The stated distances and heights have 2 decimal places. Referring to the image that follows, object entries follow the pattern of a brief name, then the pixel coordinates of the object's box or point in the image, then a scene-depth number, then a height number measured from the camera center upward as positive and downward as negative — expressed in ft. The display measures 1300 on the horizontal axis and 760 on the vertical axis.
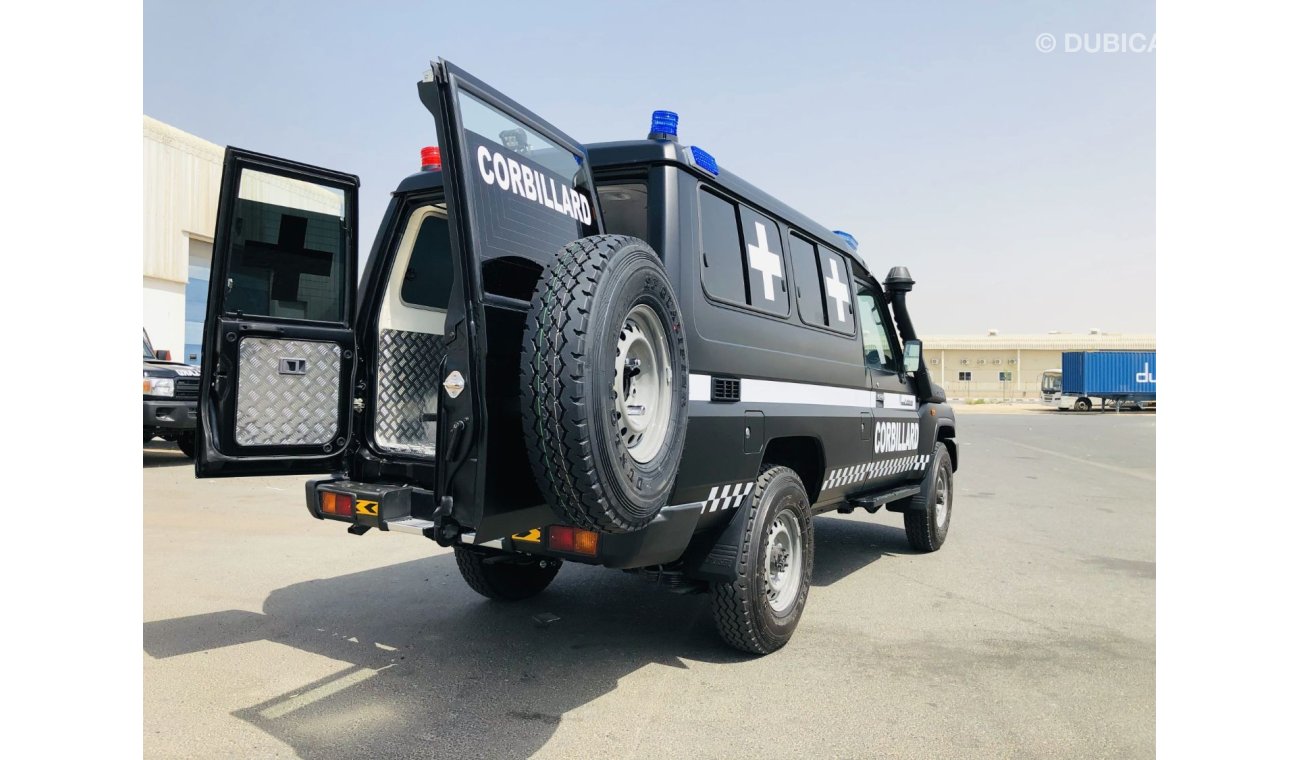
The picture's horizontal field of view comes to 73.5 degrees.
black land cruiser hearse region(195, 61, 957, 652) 9.82 +0.25
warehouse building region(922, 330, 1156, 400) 216.74 +5.25
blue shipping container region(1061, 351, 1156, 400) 137.28 +1.13
